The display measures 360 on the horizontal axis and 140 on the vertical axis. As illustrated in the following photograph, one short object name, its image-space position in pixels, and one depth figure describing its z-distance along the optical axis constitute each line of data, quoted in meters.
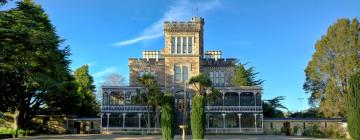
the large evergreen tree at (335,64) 46.19
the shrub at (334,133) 40.91
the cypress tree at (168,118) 26.39
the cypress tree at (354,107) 18.47
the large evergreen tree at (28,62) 27.27
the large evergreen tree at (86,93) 53.16
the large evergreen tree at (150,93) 42.06
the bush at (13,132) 38.63
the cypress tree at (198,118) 26.31
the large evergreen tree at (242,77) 59.27
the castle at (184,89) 47.34
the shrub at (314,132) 43.78
